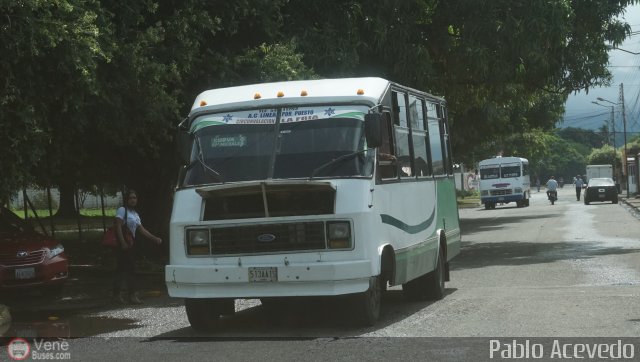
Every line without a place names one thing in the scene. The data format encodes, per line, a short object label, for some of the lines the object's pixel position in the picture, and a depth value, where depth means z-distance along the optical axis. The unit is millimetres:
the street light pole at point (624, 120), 88500
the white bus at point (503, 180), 54031
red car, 15188
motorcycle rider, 56812
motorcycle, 57219
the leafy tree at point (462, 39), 20078
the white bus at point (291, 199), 9984
